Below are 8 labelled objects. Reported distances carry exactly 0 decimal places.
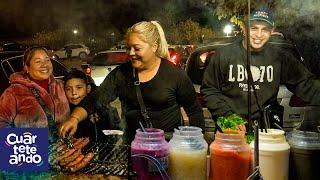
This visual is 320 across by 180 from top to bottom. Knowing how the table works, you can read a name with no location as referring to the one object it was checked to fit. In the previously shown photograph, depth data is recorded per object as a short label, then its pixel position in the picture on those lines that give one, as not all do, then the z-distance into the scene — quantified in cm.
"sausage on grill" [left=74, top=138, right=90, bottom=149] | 321
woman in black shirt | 307
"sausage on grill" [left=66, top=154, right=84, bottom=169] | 304
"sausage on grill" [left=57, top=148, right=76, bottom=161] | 315
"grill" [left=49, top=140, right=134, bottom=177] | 278
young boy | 328
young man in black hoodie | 318
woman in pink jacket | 311
